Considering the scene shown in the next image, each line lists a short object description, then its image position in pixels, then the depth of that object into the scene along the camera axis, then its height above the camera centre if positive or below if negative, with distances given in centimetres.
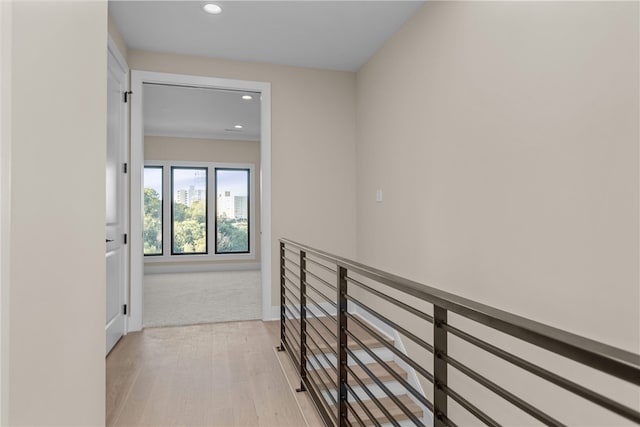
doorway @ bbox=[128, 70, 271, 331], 348 +44
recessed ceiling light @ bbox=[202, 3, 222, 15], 273 +149
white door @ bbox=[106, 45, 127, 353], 301 +7
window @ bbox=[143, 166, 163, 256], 728 +5
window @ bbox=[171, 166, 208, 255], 743 +5
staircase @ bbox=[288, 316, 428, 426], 258 -121
